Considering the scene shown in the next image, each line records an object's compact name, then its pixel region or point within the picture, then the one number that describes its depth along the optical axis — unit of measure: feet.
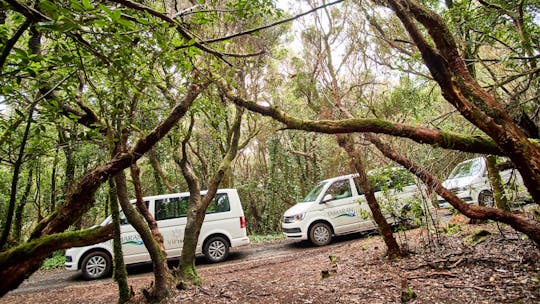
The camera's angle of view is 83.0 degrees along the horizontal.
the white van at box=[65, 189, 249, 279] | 24.12
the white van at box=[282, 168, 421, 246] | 27.37
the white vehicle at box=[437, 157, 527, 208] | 25.67
